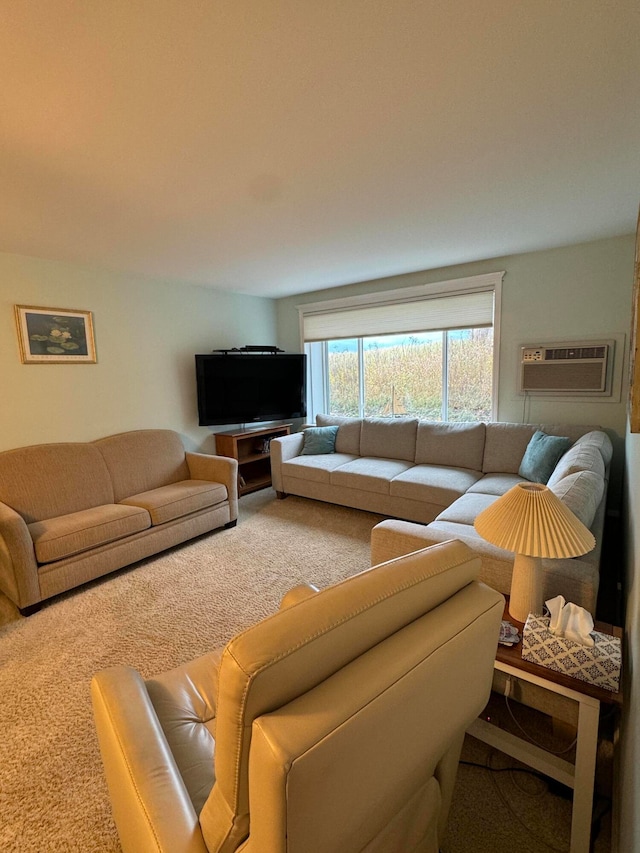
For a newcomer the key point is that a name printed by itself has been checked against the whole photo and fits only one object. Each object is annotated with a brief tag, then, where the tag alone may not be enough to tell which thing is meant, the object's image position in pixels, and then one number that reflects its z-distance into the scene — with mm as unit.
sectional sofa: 1653
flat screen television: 4117
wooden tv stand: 4363
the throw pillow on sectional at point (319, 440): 4352
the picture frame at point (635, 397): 1032
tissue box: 1111
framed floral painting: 3008
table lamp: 1219
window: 3812
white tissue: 1211
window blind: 3770
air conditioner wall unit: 3162
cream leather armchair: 554
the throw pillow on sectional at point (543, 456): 2898
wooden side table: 1093
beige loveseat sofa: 2354
